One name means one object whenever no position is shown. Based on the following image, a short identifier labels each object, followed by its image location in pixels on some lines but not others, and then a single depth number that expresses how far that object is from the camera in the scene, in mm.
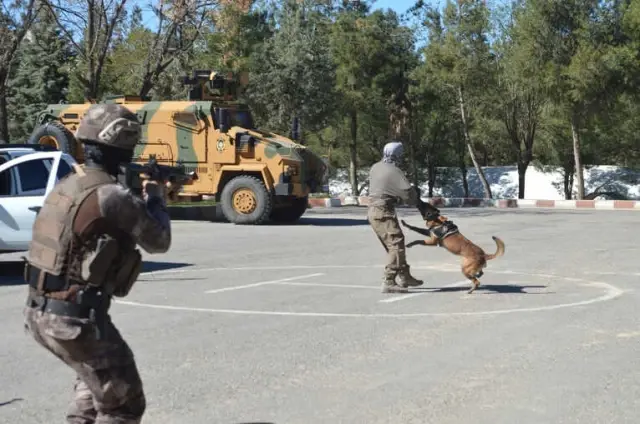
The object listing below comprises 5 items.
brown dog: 10047
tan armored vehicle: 20547
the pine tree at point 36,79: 41156
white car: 11383
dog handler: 9938
